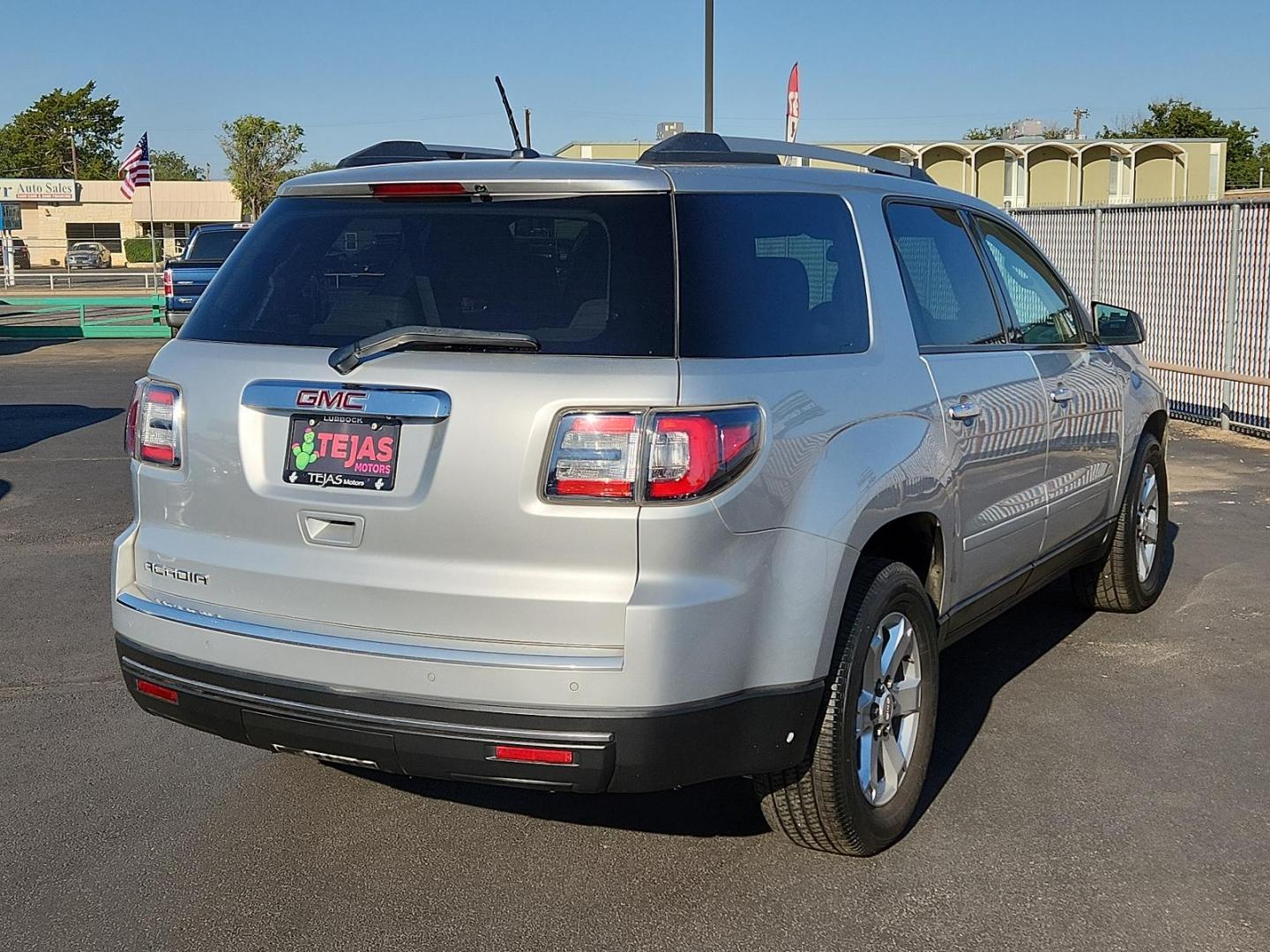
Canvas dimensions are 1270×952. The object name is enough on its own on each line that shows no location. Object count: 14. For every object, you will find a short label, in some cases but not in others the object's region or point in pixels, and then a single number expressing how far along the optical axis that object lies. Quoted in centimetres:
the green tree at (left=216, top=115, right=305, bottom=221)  7800
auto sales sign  7956
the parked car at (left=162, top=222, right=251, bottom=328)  2130
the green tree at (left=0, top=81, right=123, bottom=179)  10638
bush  7800
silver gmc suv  310
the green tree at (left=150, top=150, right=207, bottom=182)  13100
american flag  3681
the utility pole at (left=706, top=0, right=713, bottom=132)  1493
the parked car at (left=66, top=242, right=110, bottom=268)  7025
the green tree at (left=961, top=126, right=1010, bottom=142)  8769
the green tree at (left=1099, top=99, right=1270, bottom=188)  8238
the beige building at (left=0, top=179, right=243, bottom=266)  7894
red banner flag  1182
